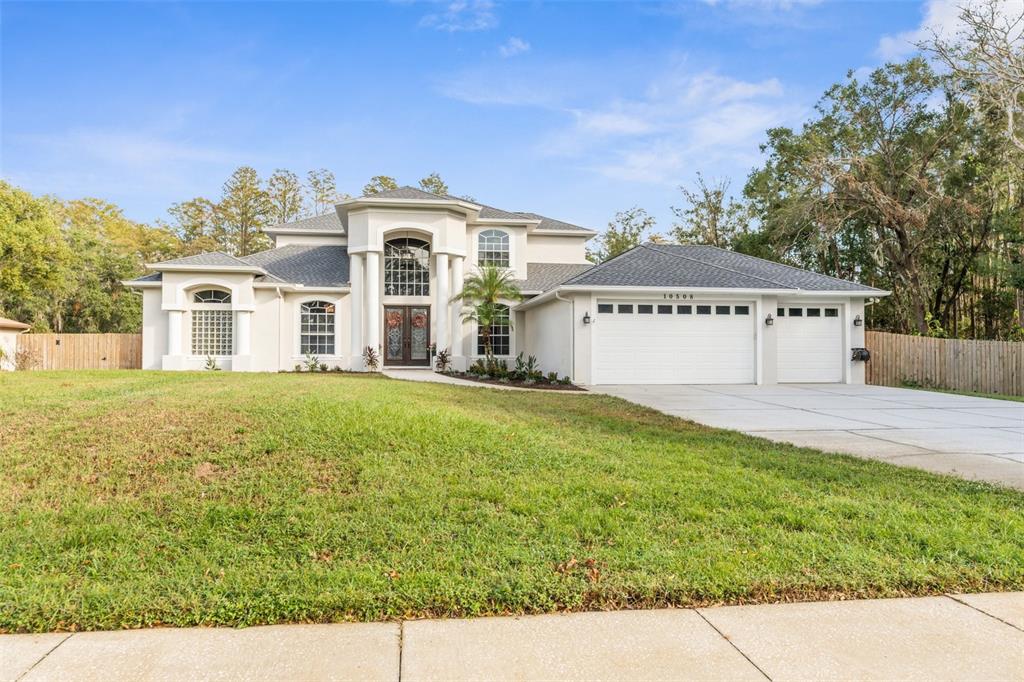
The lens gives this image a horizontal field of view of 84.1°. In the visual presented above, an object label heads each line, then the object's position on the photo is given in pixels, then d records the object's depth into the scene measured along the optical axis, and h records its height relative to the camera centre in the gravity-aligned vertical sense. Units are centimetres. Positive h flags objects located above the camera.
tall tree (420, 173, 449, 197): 3497 +992
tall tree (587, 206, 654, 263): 3797 +760
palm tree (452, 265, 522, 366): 1722 +159
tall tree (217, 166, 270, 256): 3456 +838
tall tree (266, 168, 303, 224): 3522 +938
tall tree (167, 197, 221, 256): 3509 +765
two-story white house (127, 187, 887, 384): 1530 +122
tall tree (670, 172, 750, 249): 3247 +744
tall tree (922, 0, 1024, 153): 1711 +912
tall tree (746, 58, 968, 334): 2191 +694
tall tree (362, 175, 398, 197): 3519 +1003
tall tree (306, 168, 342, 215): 3609 +999
